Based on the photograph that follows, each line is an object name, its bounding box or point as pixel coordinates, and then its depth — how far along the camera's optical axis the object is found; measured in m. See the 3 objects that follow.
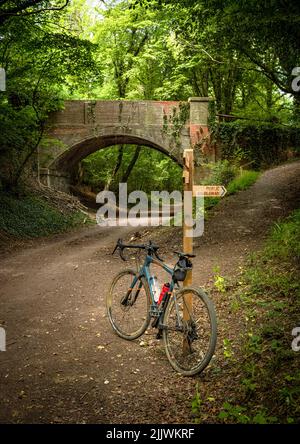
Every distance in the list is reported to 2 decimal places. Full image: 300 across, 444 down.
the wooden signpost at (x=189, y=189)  4.02
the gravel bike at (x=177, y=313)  3.63
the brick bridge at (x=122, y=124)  17.53
